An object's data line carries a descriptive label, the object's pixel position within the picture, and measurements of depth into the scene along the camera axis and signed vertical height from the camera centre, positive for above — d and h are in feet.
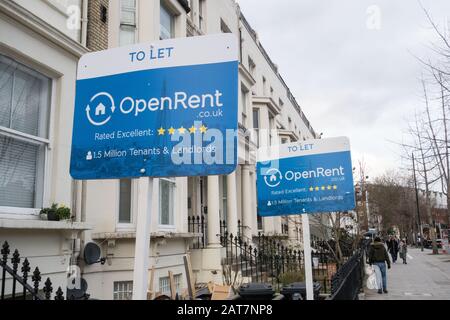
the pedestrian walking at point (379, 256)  40.07 -2.60
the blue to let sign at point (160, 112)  8.95 +2.69
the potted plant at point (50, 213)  18.80 +1.01
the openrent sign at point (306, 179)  19.01 +2.37
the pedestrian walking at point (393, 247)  81.56 -3.64
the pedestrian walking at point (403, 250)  78.12 -3.92
